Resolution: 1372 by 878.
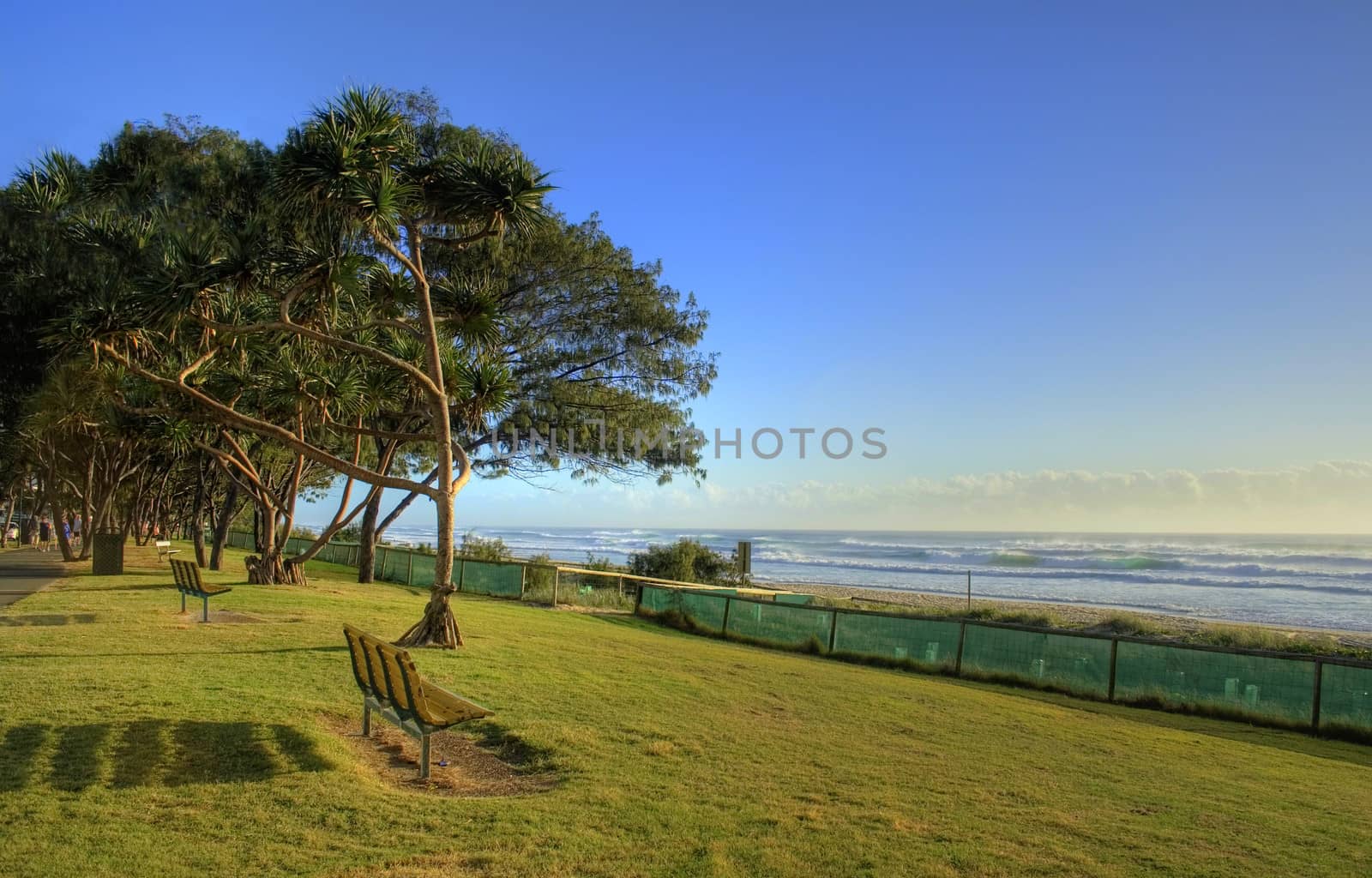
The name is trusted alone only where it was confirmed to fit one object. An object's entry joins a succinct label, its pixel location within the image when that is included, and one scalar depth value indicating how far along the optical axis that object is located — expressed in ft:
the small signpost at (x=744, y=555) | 83.61
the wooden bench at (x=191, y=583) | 39.29
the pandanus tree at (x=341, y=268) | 34.37
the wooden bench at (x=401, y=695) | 18.12
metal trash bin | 64.80
